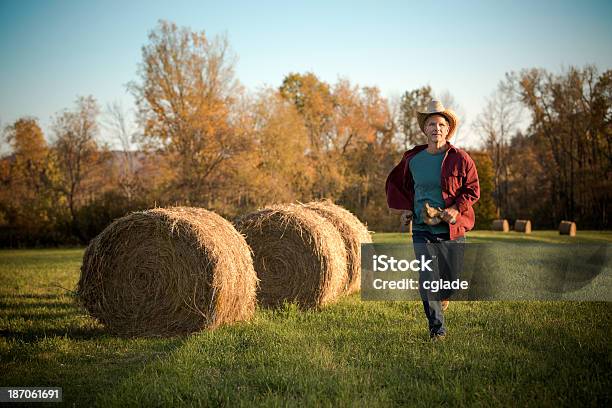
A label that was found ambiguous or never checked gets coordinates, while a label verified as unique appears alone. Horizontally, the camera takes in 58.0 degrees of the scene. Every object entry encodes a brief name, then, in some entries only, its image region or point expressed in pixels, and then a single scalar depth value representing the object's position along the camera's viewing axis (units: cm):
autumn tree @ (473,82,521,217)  4344
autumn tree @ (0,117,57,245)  3225
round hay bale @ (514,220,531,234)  2887
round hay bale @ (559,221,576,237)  2641
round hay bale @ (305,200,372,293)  974
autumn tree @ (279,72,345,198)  4353
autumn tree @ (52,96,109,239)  4256
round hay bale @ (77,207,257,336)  675
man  573
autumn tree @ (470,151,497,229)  3881
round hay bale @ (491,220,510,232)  2997
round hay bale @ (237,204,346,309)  822
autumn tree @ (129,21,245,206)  3080
